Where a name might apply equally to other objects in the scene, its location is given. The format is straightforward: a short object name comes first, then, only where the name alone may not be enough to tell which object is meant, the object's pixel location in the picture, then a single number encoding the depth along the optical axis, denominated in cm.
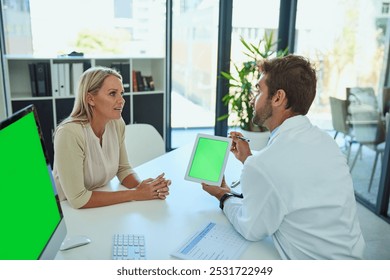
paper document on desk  128
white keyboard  126
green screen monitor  86
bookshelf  365
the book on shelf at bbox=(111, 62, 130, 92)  393
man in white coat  128
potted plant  402
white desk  132
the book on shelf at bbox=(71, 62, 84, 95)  374
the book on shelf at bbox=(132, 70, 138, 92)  417
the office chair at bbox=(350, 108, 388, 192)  339
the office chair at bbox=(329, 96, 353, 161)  373
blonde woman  166
